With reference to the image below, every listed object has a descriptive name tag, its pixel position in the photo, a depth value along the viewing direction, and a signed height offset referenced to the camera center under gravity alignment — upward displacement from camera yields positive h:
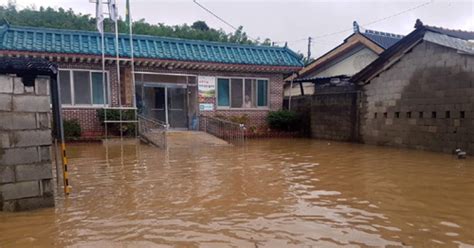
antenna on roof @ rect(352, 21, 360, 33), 17.43 +3.70
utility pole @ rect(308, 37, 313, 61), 33.77 +5.30
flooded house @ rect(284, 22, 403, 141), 14.01 +0.60
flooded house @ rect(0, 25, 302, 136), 12.77 +1.10
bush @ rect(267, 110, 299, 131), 15.80 -0.91
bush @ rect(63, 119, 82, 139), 12.38 -1.01
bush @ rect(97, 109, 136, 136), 12.82 -0.67
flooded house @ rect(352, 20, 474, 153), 9.36 +0.21
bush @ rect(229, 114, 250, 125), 15.26 -0.83
